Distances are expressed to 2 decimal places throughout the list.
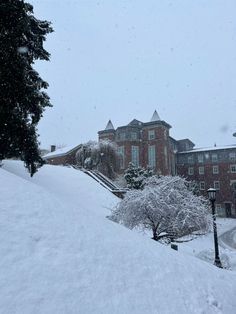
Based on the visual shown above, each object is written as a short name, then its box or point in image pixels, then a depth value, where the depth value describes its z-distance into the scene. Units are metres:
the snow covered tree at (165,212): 9.27
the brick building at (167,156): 39.74
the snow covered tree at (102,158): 28.56
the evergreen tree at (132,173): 24.49
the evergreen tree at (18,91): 9.03
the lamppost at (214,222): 9.13
